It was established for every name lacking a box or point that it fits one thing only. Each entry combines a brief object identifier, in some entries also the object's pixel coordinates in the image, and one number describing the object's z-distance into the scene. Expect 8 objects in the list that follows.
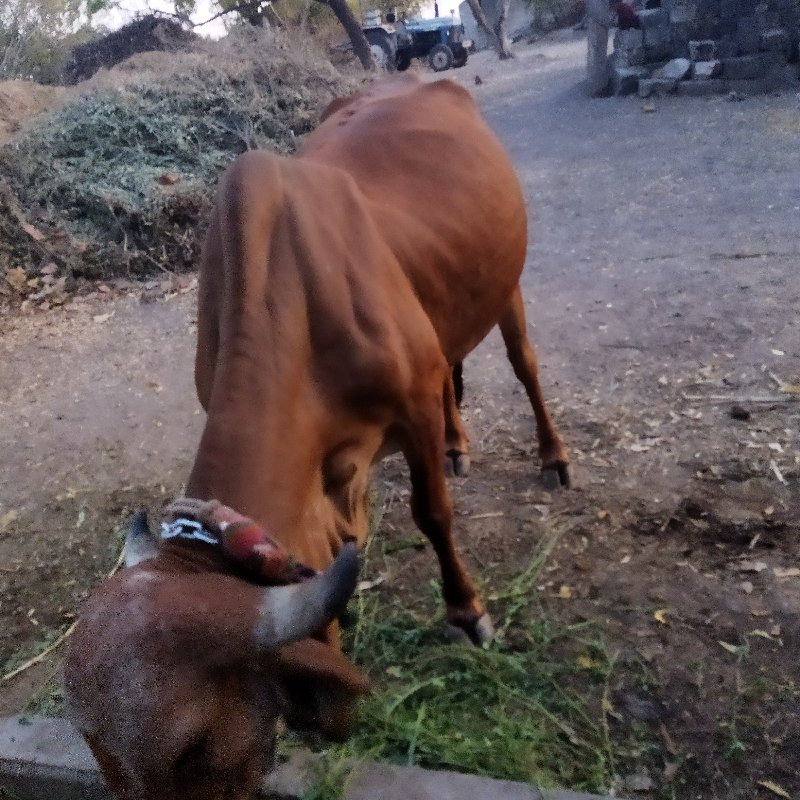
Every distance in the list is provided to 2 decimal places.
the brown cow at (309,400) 1.57
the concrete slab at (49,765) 2.63
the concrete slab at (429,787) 2.32
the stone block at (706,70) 11.43
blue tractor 22.77
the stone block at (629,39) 12.34
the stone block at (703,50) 11.62
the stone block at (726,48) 11.43
